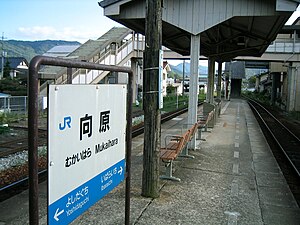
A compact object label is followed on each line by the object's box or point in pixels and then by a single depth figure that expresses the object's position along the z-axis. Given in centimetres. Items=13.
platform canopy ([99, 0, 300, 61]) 711
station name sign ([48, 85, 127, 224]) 213
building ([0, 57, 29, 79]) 6056
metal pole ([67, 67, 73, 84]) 247
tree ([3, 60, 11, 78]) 4462
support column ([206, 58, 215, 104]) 1428
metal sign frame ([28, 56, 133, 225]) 195
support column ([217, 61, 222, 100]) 1804
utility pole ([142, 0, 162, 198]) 466
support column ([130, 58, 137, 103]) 2469
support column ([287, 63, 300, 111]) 2544
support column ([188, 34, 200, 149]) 784
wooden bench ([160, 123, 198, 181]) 549
